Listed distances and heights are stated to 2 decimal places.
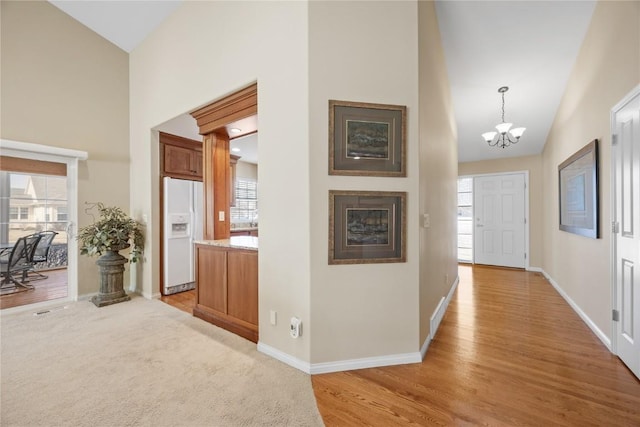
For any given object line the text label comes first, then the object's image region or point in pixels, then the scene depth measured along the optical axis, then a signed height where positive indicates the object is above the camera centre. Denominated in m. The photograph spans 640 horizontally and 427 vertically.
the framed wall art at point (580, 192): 2.71 +0.23
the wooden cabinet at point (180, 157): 4.10 +0.91
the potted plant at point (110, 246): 3.57 -0.40
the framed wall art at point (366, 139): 2.10 +0.58
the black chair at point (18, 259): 3.53 -0.56
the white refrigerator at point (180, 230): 4.00 -0.23
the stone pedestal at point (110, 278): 3.67 -0.85
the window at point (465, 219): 6.43 -0.15
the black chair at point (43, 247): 3.73 -0.42
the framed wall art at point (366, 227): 2.10 -0.10
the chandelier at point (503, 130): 3.71 +1.16
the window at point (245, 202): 6.58 +0.31
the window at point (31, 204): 3.45 +0.16
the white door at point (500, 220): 5.82 -0.16
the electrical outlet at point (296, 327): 2.11 -0.88
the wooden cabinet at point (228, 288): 2.64 -0.78
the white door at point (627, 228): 2.02 -0.13
